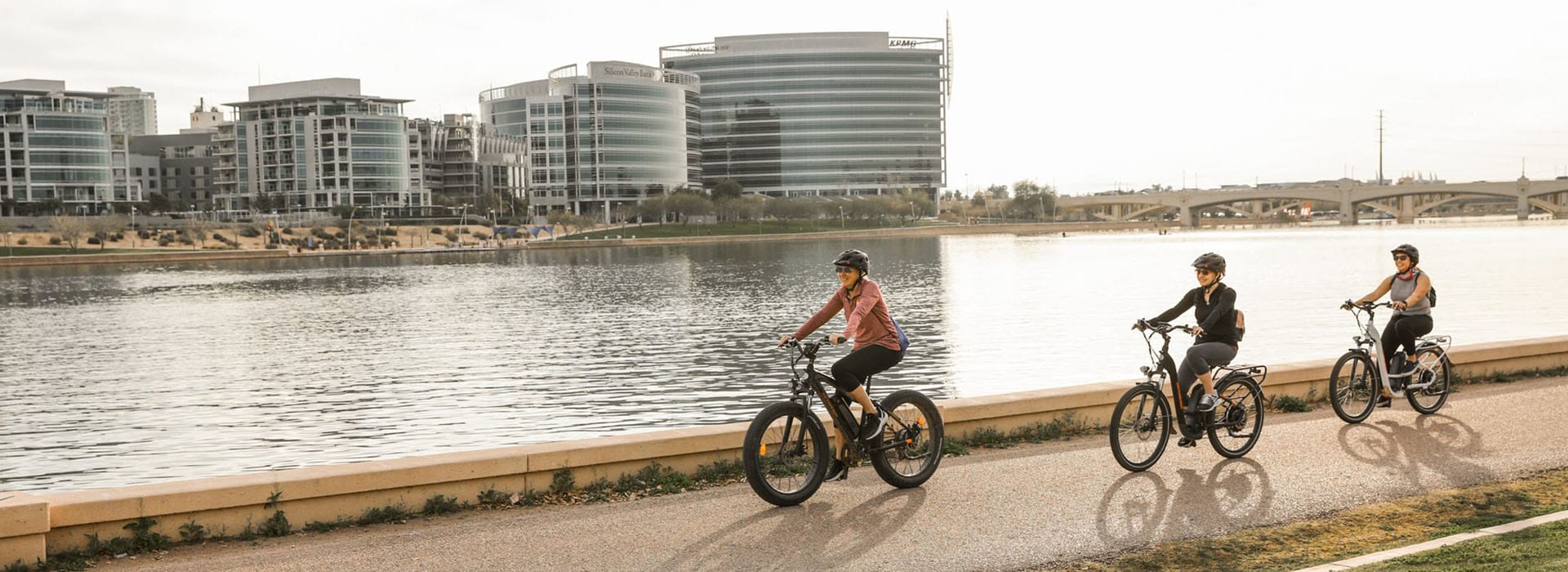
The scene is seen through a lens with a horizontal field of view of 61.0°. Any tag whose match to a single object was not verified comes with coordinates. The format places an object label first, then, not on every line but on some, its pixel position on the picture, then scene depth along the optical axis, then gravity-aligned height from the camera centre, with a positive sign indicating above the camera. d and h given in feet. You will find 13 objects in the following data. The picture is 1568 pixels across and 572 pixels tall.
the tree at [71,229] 491.31 -0.26
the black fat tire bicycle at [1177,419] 38.60 -6.32
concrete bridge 623.36 +5.10
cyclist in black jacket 39.88 -3.70
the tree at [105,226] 506.03 +0.64
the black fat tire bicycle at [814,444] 34.50 -6.22
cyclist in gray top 47.34 -3.77
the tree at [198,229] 545.85 -1.38
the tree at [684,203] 654.12 +6.26
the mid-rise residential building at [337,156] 637.30 +32.25
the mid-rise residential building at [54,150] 579.89 +34.53
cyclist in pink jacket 35.73 -3.31
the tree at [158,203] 632.79 +10.92
